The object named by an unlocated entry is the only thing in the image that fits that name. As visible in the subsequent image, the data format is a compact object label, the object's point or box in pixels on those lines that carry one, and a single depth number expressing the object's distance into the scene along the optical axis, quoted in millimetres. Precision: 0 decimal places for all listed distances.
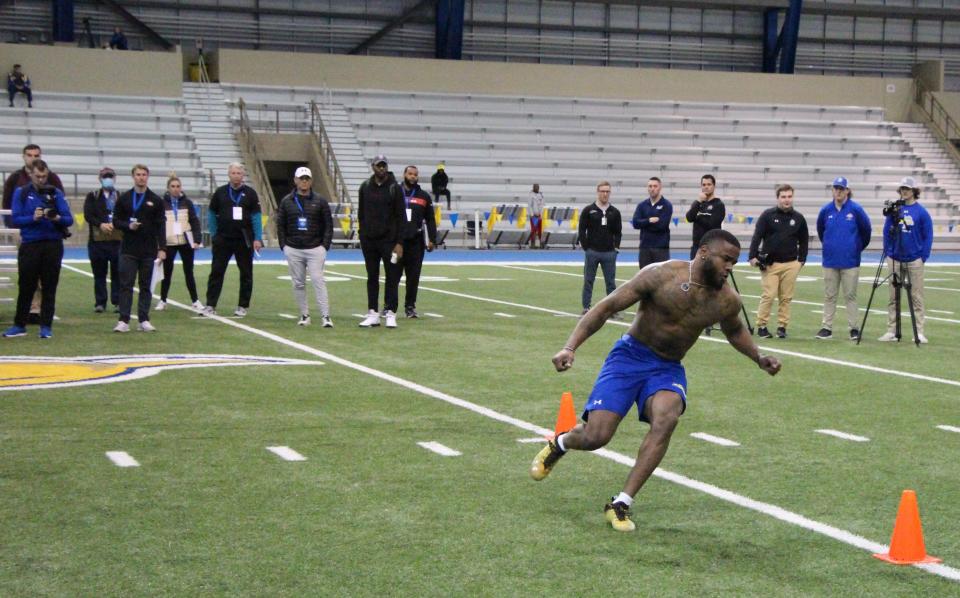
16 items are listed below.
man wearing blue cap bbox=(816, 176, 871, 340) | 15398
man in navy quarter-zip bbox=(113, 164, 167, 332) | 15031
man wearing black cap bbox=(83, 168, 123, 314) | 16250
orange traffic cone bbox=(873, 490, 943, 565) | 5762
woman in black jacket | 18016
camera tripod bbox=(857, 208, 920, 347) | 15070
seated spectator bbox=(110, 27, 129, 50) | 41906
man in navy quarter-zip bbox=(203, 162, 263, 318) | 17297
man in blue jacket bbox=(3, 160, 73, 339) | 14094
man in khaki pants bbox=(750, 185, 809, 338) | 15641
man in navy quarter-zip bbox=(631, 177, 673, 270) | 17250
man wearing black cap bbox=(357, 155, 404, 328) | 16078
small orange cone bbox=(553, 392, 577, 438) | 8375
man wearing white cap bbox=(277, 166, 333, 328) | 16078
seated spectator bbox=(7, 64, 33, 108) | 38688
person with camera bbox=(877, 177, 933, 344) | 15211
